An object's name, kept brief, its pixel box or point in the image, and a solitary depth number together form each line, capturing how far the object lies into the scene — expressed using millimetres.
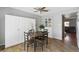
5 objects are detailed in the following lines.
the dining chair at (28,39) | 1597
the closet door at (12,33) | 1649
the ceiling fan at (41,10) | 1588
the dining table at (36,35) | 1680
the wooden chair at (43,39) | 1774
